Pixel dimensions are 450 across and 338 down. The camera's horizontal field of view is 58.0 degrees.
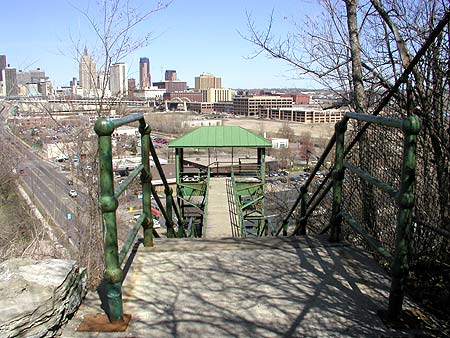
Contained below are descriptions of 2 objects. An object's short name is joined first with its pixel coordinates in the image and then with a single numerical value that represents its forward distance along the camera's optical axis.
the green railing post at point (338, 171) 3.20
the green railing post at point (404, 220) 2.04
